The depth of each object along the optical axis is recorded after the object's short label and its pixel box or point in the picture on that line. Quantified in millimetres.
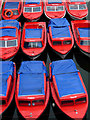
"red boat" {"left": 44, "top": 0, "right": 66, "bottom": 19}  15922
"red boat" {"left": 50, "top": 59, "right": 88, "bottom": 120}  9664
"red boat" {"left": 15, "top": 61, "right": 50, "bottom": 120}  9703
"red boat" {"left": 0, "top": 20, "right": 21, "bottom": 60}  12914
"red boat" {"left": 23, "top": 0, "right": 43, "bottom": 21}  16016
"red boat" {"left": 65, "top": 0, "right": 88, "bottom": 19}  15985
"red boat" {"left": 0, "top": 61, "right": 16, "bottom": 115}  9945
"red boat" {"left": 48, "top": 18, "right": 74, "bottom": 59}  13156
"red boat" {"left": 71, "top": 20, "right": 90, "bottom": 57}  13242
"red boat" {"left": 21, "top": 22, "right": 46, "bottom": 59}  13031
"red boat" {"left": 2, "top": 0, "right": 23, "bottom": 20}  16047
